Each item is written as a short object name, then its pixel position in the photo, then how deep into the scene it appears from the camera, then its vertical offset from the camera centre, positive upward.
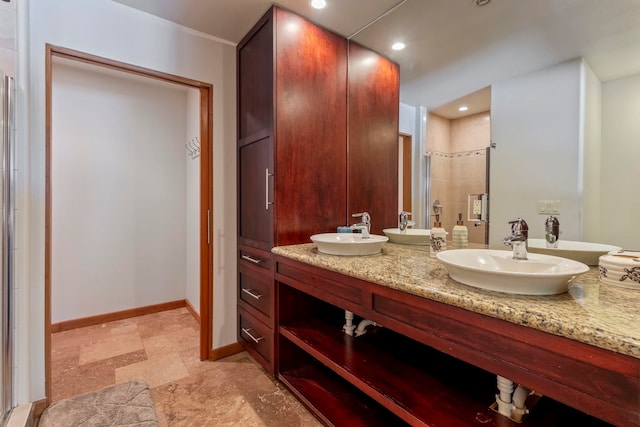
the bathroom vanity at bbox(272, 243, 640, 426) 0.65 -0.38
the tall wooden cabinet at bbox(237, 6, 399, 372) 1.83 +0.40
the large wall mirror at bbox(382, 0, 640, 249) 1.14 +0.31
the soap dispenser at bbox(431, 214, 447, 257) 1.46 -0.15
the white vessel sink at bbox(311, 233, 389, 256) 1.50 -0.19
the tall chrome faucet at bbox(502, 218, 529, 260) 1.12 -0.13
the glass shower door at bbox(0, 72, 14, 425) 1.42 -0.16
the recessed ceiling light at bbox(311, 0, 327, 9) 1.78 +1.21
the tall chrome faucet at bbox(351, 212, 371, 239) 1.81 -0.11
